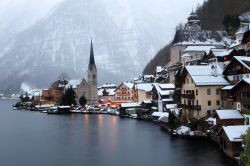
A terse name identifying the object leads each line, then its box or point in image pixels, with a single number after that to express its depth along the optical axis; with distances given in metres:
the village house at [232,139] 29.70
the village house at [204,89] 46.81
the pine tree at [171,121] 45.00
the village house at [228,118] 36.91
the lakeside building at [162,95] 65.69
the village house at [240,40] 56.39
